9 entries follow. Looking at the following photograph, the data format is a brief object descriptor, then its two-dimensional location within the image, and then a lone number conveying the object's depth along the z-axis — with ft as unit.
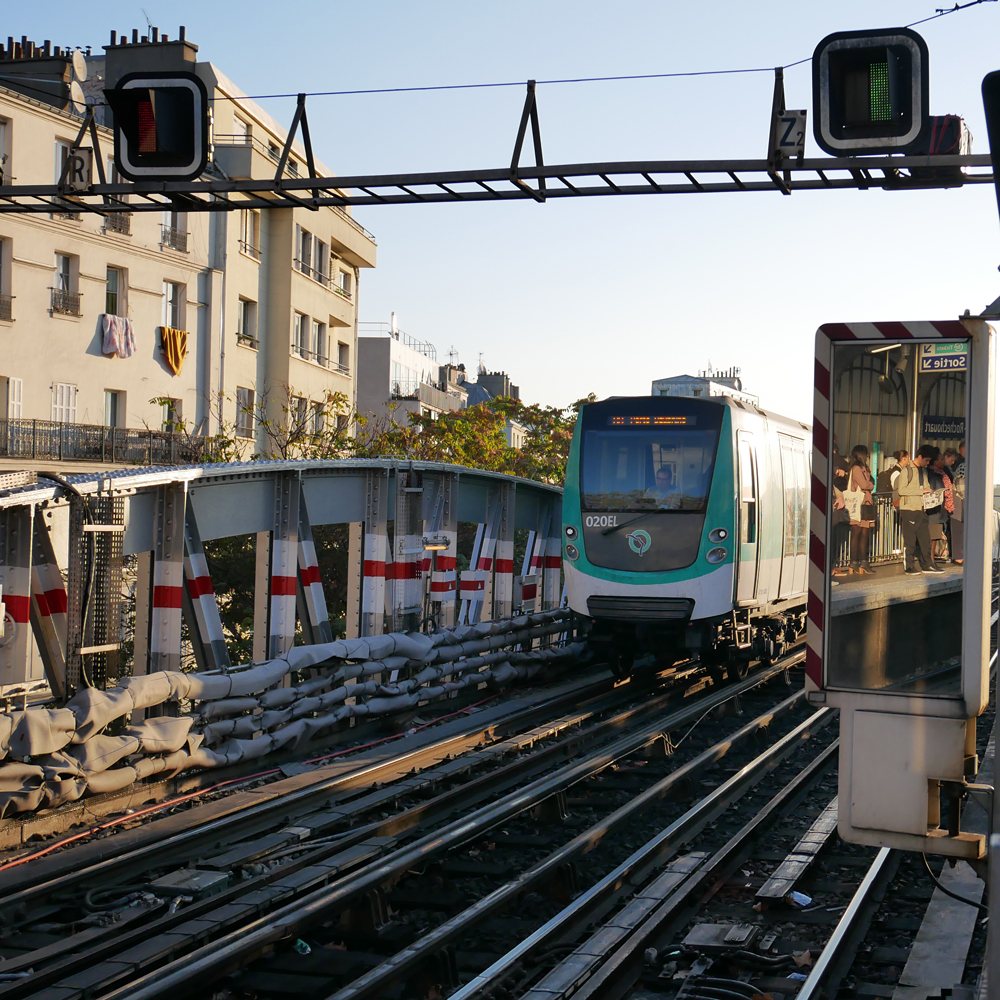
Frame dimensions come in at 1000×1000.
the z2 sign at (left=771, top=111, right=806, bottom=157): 33.30
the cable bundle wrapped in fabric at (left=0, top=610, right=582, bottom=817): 27.99
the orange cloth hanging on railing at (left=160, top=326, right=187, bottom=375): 115.14
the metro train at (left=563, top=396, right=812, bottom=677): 51.88
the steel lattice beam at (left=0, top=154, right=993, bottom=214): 32.50
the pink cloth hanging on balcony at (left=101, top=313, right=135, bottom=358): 109.29
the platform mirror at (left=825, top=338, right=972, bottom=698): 15.66
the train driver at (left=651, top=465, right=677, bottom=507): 52.26
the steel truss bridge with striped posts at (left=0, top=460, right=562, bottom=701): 33.17
